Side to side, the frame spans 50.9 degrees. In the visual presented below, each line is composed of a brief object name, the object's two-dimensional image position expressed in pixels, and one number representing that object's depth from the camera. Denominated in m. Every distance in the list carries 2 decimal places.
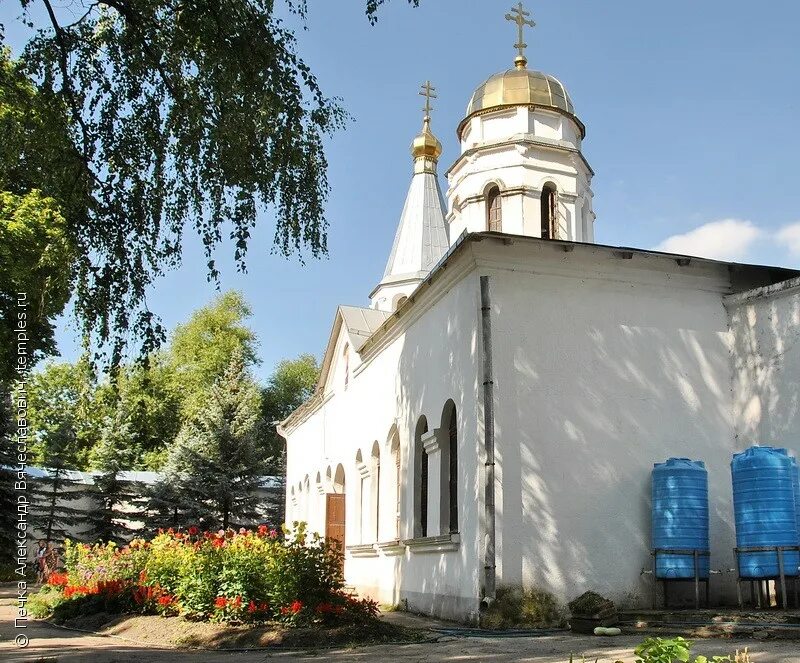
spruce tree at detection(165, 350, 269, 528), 29.17
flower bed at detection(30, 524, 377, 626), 9.88
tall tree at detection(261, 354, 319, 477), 50.07
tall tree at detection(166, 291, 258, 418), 43.97
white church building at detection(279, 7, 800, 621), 11.22
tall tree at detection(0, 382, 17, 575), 27.06
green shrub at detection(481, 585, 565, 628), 10.56
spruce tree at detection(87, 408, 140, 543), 30.91
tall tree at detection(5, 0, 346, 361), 7.76
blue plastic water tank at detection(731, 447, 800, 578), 10.42
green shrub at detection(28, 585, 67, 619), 13.17
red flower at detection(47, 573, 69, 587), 14.59
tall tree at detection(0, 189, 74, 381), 17.05
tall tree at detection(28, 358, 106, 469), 41.16
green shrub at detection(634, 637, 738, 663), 4.16
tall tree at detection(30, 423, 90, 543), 31.28
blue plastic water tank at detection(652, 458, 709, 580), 11.02
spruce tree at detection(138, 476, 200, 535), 29.36
